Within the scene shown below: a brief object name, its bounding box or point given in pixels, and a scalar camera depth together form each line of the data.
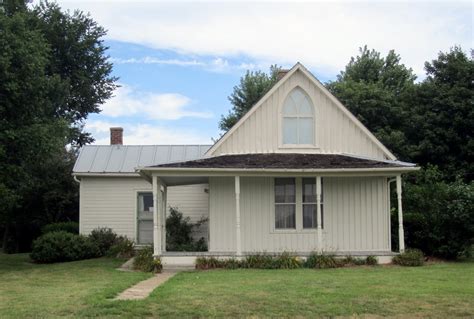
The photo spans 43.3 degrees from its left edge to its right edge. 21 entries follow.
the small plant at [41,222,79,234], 26.02
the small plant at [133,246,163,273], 17.48
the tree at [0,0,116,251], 19.11
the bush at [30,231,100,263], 22.03
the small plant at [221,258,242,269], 17.84
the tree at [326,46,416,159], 33.47
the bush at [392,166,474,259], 19.05
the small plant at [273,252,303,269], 17.72
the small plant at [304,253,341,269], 17.80
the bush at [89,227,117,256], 23.39
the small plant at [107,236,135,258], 22.67
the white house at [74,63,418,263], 18.61
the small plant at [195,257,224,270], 17.98
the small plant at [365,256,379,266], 18.23
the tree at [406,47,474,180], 31.55
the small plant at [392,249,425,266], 17.89
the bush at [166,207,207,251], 23.12
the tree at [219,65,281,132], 44.41
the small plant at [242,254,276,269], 17.80
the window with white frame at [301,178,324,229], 19.98
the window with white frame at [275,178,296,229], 19.98
